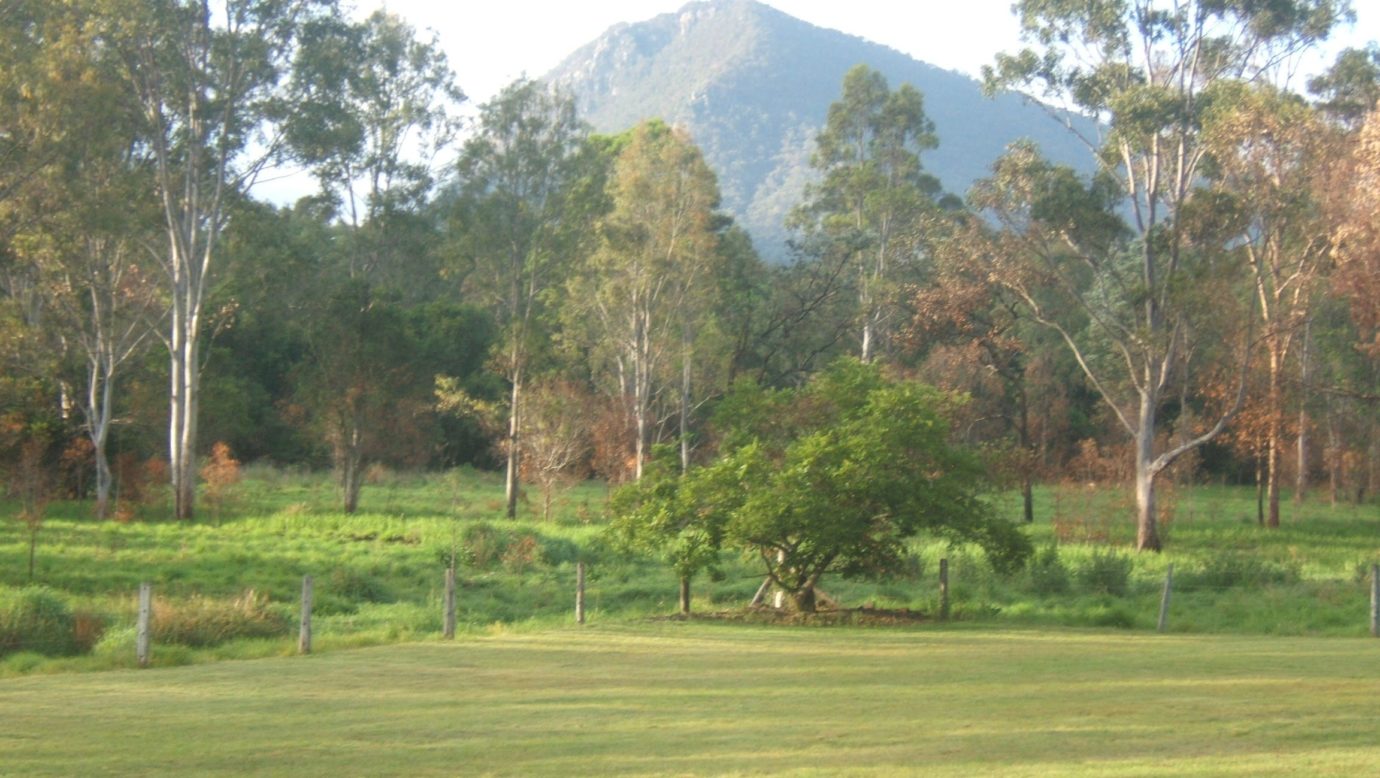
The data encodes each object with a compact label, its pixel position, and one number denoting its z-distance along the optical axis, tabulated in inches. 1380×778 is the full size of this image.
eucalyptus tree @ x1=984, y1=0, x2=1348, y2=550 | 1427.2
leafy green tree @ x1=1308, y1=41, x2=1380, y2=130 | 1833.2
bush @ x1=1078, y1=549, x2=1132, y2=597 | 1118.4
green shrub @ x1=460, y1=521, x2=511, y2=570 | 1222.9
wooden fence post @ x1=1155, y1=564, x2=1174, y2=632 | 926.4
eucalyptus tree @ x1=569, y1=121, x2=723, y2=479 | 1769.2
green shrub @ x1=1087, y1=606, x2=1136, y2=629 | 960.9
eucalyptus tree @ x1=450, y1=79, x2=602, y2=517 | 1888.5
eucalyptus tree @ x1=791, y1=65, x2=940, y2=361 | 2197.3
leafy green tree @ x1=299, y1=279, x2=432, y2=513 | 1640.0
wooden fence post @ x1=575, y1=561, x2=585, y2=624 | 874.1
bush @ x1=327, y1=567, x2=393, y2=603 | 1044.5
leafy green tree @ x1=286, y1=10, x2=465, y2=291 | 1598.2
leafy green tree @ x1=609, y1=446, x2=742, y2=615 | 917.8
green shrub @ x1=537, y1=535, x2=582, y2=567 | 1251.2
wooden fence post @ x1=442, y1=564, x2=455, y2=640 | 788.5
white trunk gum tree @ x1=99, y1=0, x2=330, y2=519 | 1508.4
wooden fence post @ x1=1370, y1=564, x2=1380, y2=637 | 874.9
